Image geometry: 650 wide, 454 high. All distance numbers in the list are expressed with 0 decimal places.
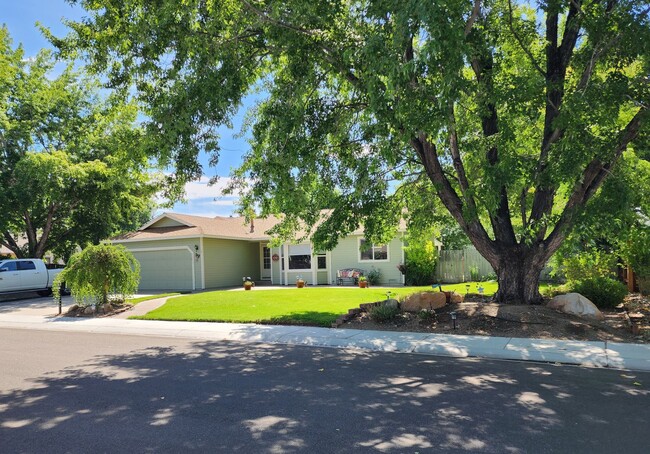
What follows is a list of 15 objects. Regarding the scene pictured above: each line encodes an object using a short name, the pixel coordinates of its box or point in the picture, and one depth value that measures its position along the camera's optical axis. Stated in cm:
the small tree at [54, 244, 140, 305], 1534
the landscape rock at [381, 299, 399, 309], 1223
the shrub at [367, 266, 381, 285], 2444
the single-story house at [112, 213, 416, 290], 2489
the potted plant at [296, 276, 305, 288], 2375
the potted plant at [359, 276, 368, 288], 2249
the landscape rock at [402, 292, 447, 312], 1227
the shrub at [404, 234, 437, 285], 2339
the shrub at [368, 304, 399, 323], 1166
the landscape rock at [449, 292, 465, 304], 1296
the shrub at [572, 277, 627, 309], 1291
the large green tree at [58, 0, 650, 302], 777
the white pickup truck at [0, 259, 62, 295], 2139
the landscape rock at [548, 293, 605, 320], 1120
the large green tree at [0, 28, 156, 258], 2106
